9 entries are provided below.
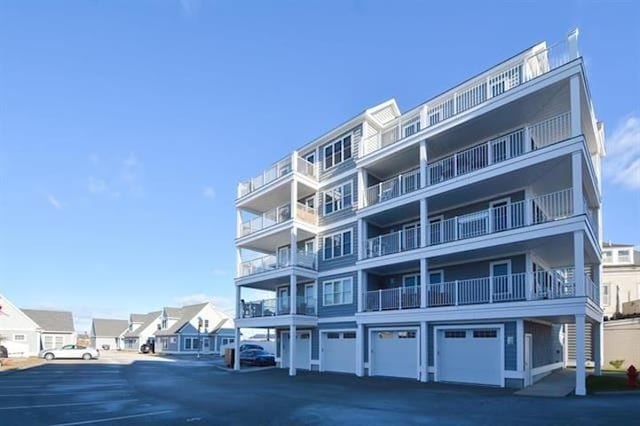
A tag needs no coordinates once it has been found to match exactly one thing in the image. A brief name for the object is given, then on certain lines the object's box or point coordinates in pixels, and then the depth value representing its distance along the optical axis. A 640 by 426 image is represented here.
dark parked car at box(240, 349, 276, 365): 37.07
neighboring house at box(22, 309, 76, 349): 61.44
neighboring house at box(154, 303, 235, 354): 67.06
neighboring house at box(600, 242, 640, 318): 34.28
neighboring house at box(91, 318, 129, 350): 90.56
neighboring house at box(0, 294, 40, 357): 52.06
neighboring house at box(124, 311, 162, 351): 79.31
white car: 44.94
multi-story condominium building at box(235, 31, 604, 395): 18.34
